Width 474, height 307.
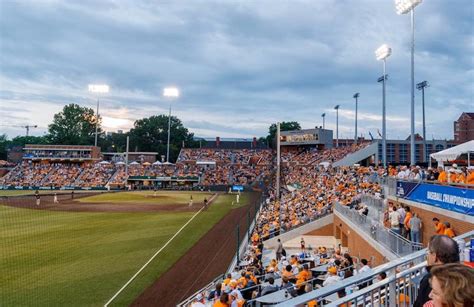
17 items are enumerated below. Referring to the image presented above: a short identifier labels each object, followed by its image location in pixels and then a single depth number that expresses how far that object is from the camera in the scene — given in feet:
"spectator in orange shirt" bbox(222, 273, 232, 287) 35.68
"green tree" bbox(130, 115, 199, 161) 361.71
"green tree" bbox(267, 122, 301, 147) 343.46
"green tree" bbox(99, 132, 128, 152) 393.91
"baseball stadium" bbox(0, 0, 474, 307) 18.80
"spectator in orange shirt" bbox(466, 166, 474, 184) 35.86
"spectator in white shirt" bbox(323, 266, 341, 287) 29.07
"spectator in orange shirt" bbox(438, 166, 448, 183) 40.81
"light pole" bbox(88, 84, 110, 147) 231.30
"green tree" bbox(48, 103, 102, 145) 357.20
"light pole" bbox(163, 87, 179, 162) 239.91
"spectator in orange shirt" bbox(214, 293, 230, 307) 26.94
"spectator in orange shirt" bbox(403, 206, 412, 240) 39.28
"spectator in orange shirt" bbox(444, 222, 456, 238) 28.99
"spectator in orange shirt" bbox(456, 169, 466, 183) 38.79
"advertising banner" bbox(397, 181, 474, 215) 33.24
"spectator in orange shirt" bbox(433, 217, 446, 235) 32.12
